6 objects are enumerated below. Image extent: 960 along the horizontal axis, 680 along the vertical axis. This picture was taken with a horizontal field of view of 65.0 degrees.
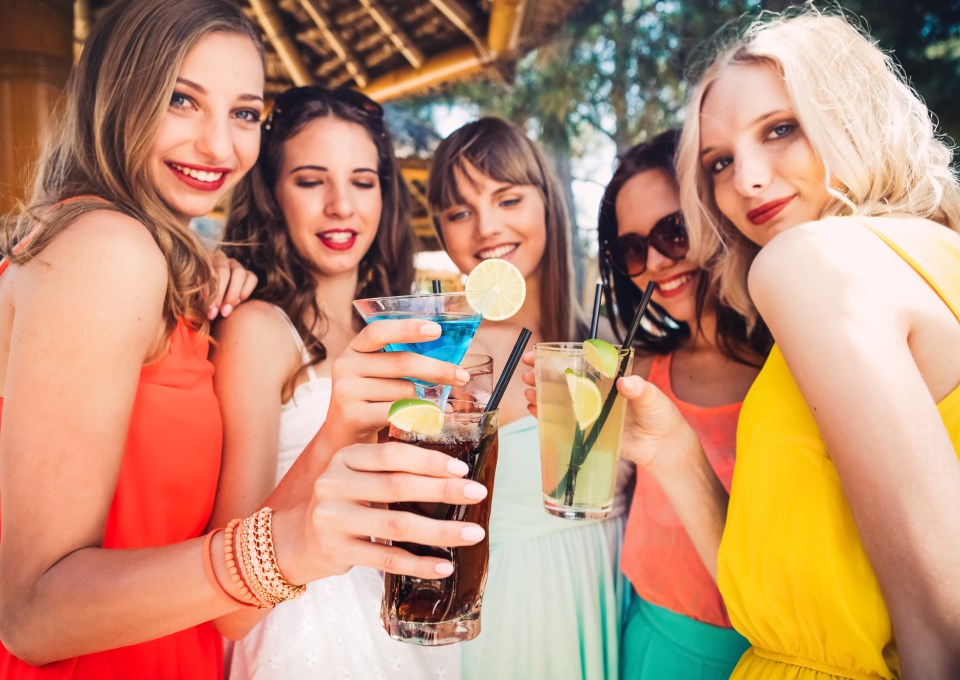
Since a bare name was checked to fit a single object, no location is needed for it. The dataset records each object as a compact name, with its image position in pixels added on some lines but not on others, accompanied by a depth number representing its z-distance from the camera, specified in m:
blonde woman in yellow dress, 0.43
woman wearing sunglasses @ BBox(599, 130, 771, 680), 0.69
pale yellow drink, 0.54
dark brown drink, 0.45
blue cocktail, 0.51
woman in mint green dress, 0.75
